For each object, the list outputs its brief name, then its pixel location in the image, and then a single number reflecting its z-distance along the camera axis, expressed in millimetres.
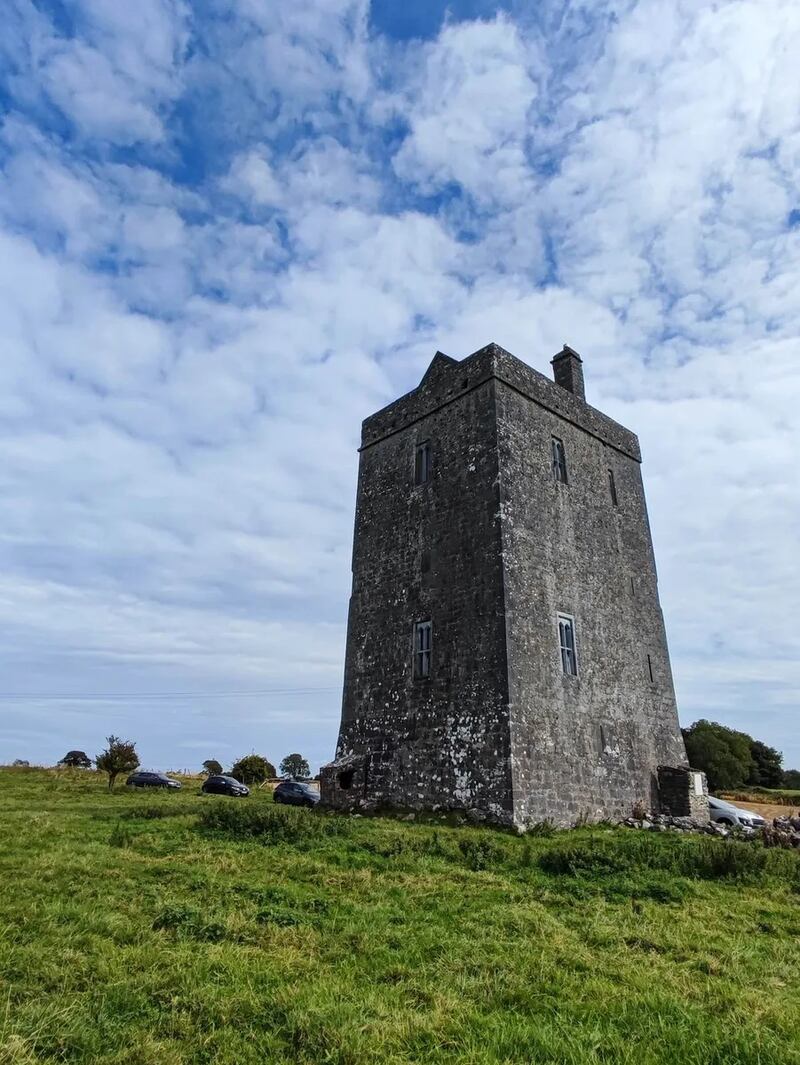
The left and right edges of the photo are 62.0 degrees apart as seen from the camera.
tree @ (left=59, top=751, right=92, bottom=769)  46647
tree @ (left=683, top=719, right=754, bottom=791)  39750
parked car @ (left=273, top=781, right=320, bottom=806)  26656
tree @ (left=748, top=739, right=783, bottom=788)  45844
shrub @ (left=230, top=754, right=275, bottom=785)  42719
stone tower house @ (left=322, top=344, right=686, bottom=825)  15828
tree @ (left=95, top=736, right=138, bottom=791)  30344
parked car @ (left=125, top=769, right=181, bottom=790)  33438
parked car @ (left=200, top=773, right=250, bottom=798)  31470
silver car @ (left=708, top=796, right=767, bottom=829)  20688
